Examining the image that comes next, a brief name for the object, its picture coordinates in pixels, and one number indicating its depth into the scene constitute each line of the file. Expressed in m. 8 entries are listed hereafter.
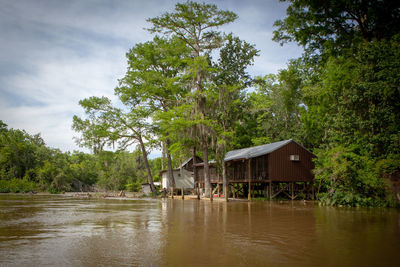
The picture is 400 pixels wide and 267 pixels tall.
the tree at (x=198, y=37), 25.67
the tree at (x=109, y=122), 33.44
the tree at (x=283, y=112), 36.41
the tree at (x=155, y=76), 32.16
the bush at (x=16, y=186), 42.47
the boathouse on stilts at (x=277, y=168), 25.28
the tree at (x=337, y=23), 19.77
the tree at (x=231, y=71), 28.85
